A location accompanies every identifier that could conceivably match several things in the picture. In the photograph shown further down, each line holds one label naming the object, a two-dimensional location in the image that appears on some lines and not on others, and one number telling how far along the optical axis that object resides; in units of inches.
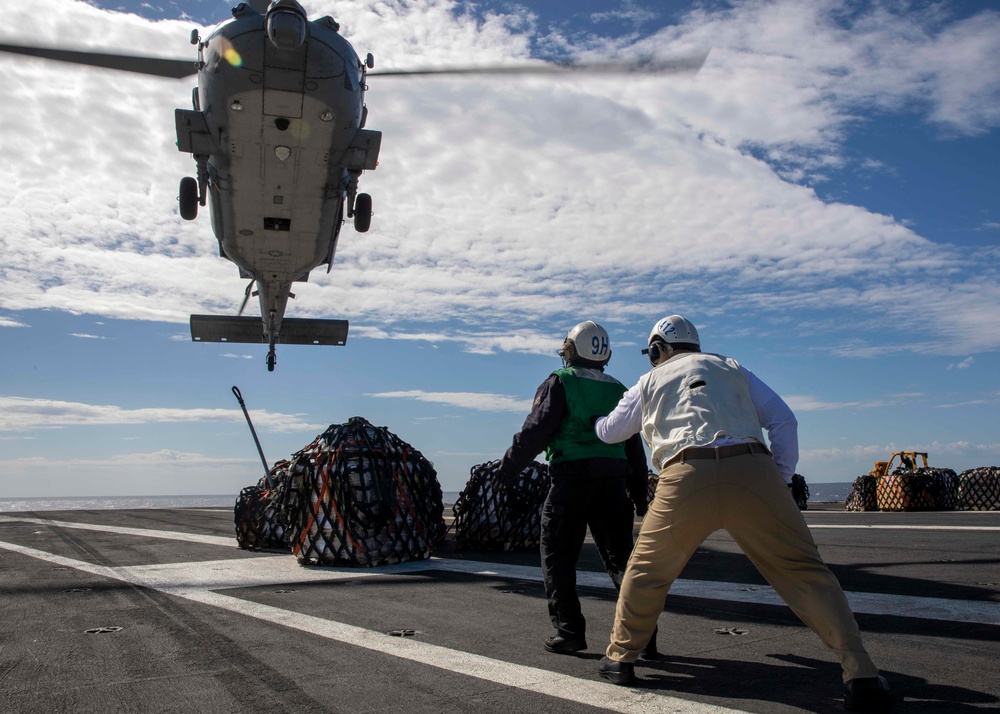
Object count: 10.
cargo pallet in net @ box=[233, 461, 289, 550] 439.5
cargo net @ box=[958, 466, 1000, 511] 878.4
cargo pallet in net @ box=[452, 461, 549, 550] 412.5
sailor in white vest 137.0
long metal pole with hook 555.2
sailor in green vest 185.2
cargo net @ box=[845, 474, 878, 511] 970.7
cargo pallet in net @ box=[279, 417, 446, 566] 354.3
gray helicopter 488.1
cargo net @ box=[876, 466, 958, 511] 875.4
